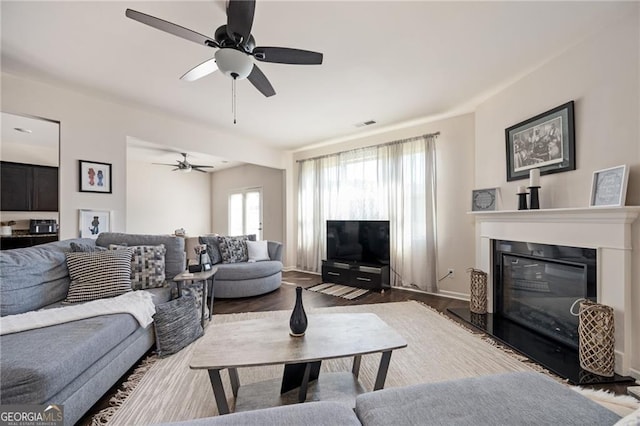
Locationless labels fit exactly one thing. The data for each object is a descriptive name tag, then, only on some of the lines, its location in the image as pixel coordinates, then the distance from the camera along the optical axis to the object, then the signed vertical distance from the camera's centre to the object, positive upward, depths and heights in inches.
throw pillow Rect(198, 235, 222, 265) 162.1 -20.4
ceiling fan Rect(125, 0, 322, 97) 61.7 +46.7
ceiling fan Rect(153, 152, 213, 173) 225.9 +42.7
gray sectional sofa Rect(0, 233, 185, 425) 46.6 -27.4
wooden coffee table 52.5 -28.9
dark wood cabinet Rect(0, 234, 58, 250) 152.2 -14.4
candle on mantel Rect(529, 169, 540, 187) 101.3 +14.2
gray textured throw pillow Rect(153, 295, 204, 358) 84.7 -37.0
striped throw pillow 82.6 -19.7
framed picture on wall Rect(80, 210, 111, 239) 126.2 -3.5
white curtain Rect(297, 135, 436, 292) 161.0 +11.5
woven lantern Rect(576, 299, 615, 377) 73.3 -36.0
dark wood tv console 165.4 -39.8
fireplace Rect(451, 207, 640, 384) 74.2 -22.5
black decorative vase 62.1 -25.5
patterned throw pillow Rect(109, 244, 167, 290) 96.7 -19.5
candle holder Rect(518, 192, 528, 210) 107.0 +5.3
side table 99.6 -24.5
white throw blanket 61.8 -25.8
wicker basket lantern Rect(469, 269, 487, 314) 122.0 -36.9
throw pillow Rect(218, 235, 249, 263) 164.9 -22.1
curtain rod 158.7 +48.0
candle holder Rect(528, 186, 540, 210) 101.4 +5.7
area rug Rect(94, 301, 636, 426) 61.8 -46.1
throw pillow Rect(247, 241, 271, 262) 172.1 -24.1
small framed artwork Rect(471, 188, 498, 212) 128.6 +7.3
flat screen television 170.6 -18.4
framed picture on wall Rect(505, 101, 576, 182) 94.5 +27.9
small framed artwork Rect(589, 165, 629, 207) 75.0 +8.1
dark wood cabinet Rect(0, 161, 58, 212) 151.3 +17.2
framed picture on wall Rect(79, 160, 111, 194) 126.3 +19.2
